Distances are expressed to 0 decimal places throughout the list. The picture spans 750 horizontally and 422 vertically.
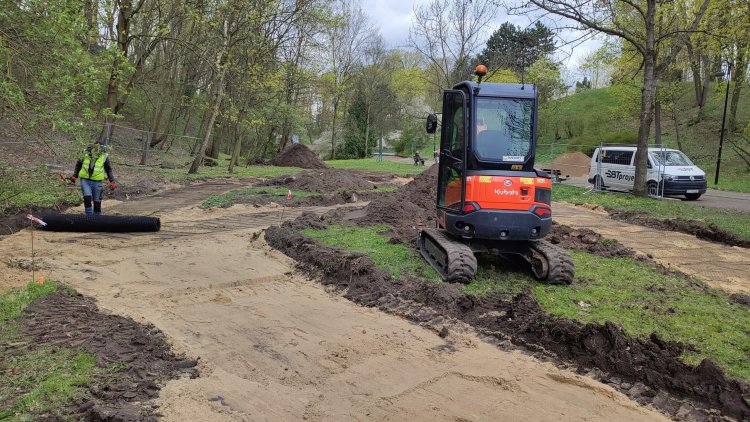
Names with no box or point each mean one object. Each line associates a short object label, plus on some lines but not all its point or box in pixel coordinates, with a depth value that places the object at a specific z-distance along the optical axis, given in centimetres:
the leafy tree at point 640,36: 1738
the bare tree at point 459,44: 3300
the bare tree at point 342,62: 5062
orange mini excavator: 762
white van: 1903
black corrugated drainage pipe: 1072
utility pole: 2564
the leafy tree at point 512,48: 1896
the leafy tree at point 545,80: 4166
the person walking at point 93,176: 1134
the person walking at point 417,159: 4371
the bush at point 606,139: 3897
